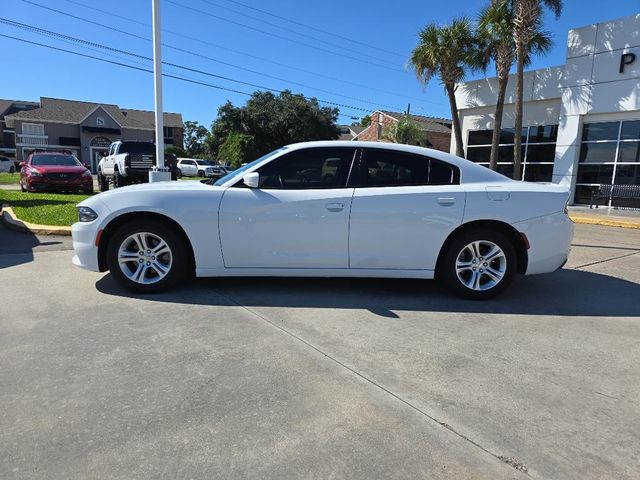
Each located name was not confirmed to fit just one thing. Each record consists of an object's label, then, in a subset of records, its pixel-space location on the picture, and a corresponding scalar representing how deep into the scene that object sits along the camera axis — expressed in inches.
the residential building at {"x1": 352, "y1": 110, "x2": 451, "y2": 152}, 1717.5
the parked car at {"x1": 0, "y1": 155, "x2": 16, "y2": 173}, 1654.3
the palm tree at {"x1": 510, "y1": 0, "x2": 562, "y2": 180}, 634.2
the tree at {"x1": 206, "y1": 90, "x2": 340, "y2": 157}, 1840.6
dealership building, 638.5
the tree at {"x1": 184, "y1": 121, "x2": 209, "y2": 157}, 3858.3
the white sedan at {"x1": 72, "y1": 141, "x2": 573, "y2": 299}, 185.3
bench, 631.2
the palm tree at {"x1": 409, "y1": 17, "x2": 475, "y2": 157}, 732.0
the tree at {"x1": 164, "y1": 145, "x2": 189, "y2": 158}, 2323.6
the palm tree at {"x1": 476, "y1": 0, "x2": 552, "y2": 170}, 674.8
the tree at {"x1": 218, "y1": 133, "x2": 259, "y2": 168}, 1774.1
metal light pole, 403.9
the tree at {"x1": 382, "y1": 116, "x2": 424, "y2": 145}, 1327.5
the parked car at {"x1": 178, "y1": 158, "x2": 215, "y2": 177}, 1608.0
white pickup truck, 625.5
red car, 601.3
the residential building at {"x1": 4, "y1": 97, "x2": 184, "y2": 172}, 2144.4
